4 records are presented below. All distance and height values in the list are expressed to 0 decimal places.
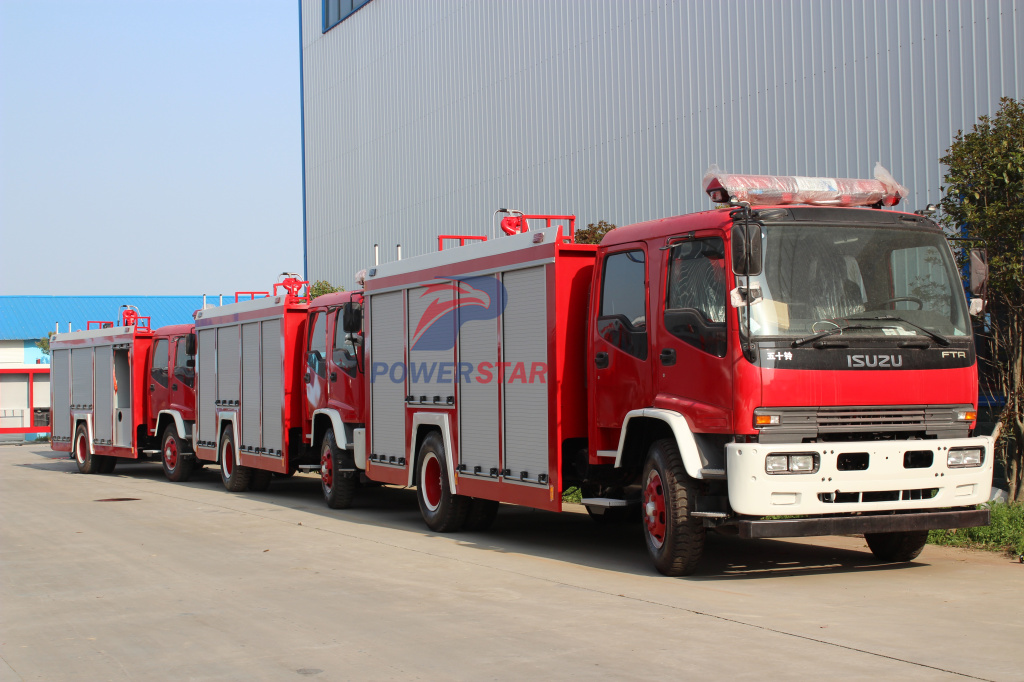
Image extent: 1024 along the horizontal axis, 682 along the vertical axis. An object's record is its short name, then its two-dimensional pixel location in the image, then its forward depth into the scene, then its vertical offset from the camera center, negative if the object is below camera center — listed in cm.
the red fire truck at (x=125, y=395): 2145 -3
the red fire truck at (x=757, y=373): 832 +7
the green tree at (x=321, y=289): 3303 +303
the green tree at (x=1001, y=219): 1141 +165
